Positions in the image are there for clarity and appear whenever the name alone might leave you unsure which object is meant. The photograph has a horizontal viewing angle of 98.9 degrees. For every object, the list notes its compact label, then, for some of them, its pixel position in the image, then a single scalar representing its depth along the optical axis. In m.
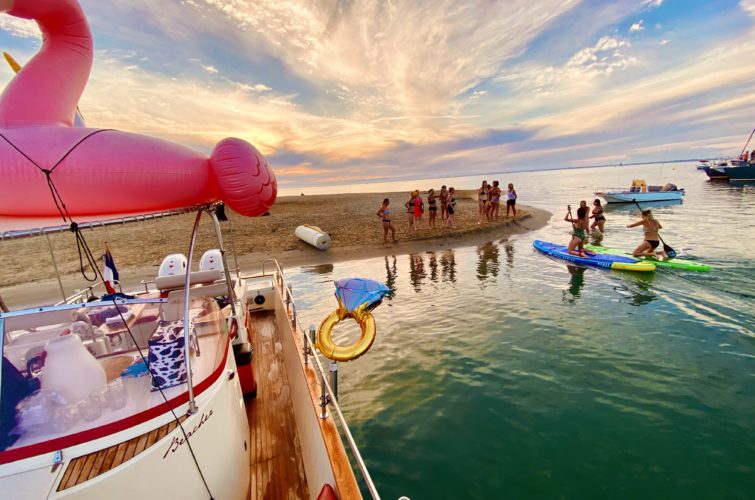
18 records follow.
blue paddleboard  13.22
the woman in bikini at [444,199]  22.84
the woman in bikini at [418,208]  20.98
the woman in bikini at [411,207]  19.97
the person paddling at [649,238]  14.24
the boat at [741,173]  49.25
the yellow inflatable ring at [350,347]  4.79
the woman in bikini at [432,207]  22.22
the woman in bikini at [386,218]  18.82
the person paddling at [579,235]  14.85
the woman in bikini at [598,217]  20.42
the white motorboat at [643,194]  35.06
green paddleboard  12.68
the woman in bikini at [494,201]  24.47
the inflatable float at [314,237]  18.77
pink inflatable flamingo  2.49
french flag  6.90
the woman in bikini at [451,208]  22.39
